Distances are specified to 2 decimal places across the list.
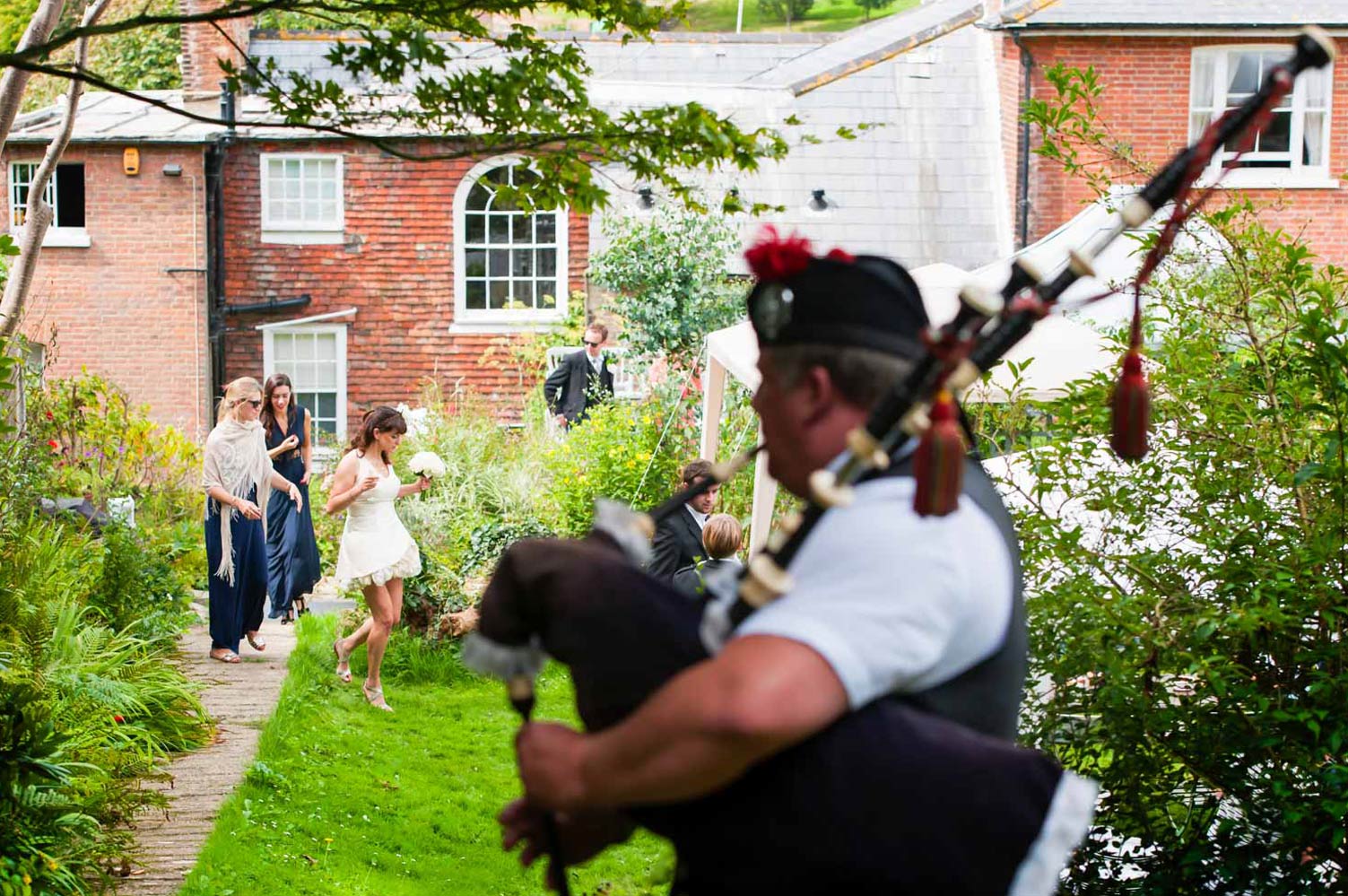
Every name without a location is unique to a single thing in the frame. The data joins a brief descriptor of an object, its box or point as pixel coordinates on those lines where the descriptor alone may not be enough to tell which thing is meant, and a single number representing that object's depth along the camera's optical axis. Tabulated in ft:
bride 31.42
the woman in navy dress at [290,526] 40.29
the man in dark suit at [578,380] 53.31
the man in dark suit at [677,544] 26.53
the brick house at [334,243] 71.10
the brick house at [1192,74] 68.59
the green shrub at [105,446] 49.83
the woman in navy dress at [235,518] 34.68
